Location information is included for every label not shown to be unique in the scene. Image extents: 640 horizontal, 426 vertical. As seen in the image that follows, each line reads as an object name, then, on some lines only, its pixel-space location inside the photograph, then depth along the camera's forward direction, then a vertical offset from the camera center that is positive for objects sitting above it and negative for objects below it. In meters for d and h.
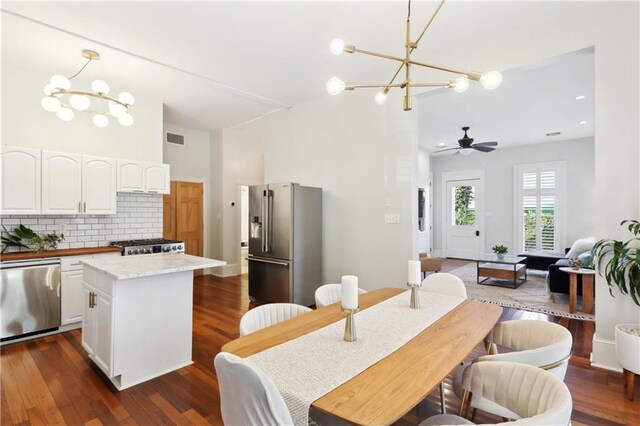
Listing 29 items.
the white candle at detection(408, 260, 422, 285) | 2.01 -0.39
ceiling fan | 5.71 +1.21
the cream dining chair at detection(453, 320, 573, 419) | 1.42 -0.69
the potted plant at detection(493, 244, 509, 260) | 6.02 -0.76
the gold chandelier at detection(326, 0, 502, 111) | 1.73 +0.77
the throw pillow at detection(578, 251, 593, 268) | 4.29 -0.67
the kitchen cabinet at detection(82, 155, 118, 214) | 3.84 +0.34
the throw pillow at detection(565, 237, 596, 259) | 5.27 -0.60
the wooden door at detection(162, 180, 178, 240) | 5.98 -0.04
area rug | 4.18 -1.32
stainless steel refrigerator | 4.22 -0.43
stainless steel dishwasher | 3.16 -0.89
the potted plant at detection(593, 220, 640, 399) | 2.23 -0.50
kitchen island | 2.34 -0.83
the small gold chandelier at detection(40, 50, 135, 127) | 2.67 +1.01
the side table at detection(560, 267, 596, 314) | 3.99 -0.99
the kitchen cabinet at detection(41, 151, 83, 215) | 3.55 +0.34
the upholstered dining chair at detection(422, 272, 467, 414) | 2.44 -0.59
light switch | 3.91 -0.08
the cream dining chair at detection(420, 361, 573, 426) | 0.97 -0.69
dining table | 1.00 -0.62
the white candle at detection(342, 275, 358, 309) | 1.48 -0.39
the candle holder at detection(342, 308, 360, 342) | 1.49 -0.56
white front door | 8.42 -0.17
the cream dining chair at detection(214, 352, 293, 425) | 0.93 -0.56
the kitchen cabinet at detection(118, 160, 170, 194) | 4.19 +0.49
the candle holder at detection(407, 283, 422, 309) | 2.01 -0.55
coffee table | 5.41 -1.06
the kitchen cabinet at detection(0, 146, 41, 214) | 3.30 +0.34
